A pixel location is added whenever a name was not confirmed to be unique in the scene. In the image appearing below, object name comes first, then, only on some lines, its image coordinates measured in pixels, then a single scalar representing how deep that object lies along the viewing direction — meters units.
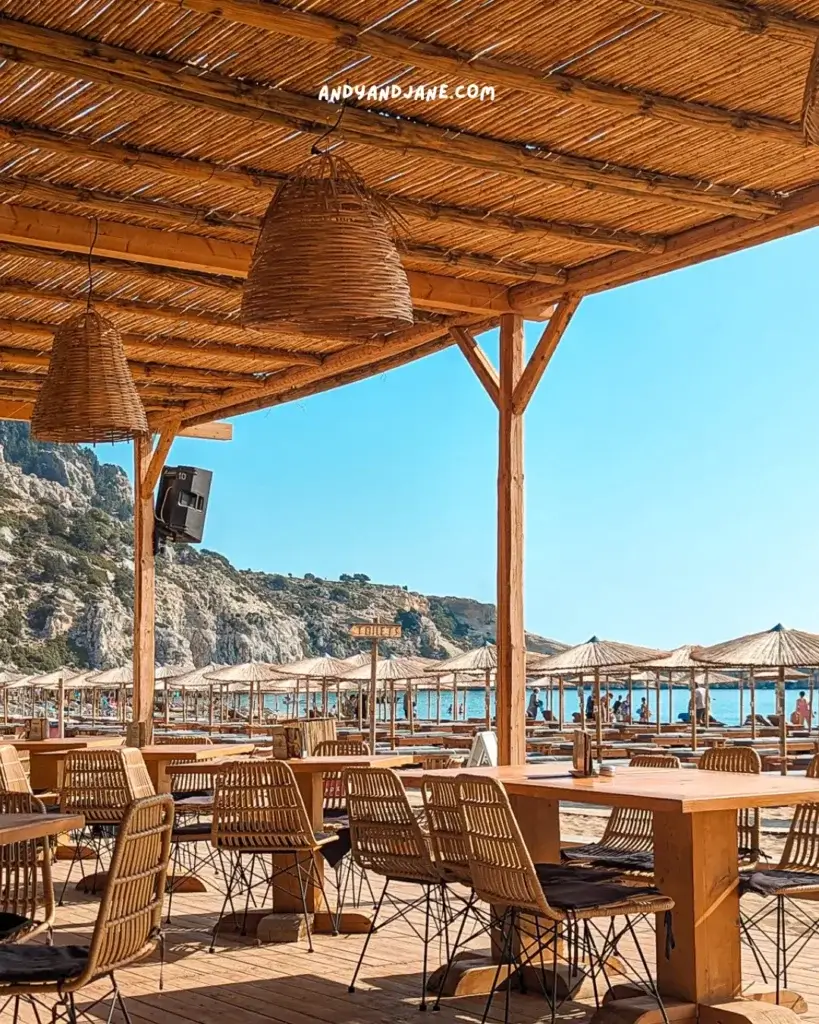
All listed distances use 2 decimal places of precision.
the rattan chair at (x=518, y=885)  4.01
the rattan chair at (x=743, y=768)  5.40
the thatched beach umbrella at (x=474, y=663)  21.02
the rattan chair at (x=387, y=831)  4.89
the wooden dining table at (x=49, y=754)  8.43
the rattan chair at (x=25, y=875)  3.62
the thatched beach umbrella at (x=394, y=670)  24.00
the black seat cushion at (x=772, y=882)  4.37
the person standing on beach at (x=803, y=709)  31.64
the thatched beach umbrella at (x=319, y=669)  24.52
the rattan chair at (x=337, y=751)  7.36
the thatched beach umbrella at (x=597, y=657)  18.17
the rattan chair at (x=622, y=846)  5.24
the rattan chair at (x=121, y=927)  3.17
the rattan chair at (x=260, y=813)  5.76
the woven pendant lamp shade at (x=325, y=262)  4.68
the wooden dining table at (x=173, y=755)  7.30
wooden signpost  13.52
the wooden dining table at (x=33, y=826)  3.37
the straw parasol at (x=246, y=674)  26.61
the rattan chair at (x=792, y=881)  4.40
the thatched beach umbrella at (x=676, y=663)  20.22
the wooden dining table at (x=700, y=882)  4.16
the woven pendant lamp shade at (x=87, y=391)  6.41
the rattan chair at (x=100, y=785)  6.58
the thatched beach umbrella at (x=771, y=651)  15.33
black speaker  13.07
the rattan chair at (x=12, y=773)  5.52
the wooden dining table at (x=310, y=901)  6.04
